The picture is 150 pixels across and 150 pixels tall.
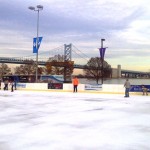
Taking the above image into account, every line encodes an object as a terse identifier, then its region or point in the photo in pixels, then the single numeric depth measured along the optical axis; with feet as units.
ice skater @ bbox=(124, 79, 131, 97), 50.24
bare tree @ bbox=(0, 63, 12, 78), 195.28
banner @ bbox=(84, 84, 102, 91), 62.91
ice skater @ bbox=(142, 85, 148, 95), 56.47
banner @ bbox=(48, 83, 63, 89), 68.02
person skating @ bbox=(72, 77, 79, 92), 62.04
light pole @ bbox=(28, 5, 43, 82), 73.83
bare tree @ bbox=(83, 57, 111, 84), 129.82
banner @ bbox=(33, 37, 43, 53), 70.45
